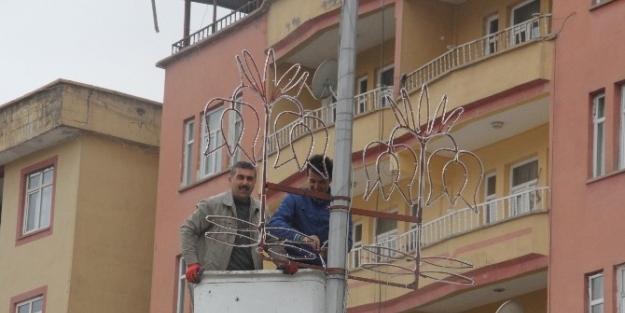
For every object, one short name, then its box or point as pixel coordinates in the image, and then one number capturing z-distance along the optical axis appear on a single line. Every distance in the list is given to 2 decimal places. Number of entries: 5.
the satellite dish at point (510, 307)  30.50
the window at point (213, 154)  40.62
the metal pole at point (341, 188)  15.39
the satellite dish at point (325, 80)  36.31
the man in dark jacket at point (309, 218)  16.03
